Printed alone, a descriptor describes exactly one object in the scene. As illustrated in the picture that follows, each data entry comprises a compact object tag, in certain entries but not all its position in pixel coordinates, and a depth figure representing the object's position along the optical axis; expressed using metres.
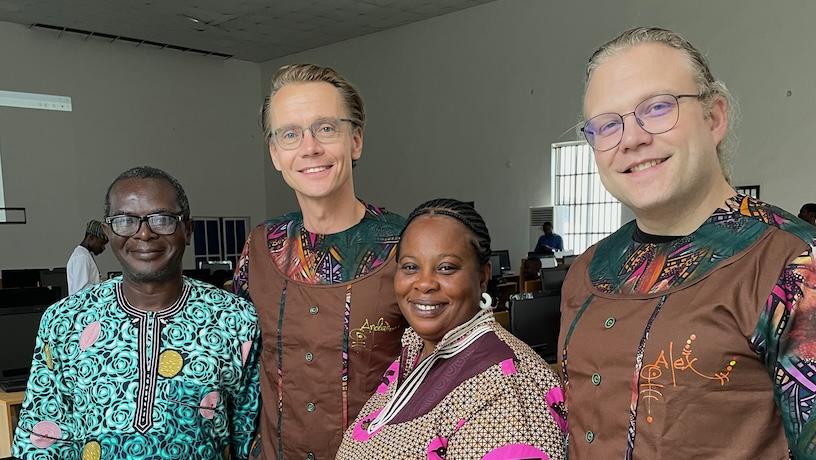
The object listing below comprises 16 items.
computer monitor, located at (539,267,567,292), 4.97
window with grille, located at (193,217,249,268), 13.94
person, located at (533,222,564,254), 10.53
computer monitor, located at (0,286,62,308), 4.76
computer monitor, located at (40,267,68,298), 7.68
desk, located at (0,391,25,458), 3.08
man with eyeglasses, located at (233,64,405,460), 1.71
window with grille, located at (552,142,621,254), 10.53
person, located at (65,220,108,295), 6.55
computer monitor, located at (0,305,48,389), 3.29
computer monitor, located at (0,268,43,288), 7.95
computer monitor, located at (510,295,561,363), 3.77
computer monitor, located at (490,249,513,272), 9.91
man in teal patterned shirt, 1.58
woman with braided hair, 1.16
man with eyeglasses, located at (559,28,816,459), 1.00
